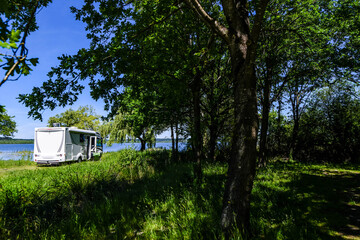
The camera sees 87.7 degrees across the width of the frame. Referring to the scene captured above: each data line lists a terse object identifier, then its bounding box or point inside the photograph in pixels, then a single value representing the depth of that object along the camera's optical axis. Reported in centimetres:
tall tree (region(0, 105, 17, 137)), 3622
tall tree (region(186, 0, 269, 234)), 317
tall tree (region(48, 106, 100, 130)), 4750
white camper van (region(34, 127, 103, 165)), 1602
